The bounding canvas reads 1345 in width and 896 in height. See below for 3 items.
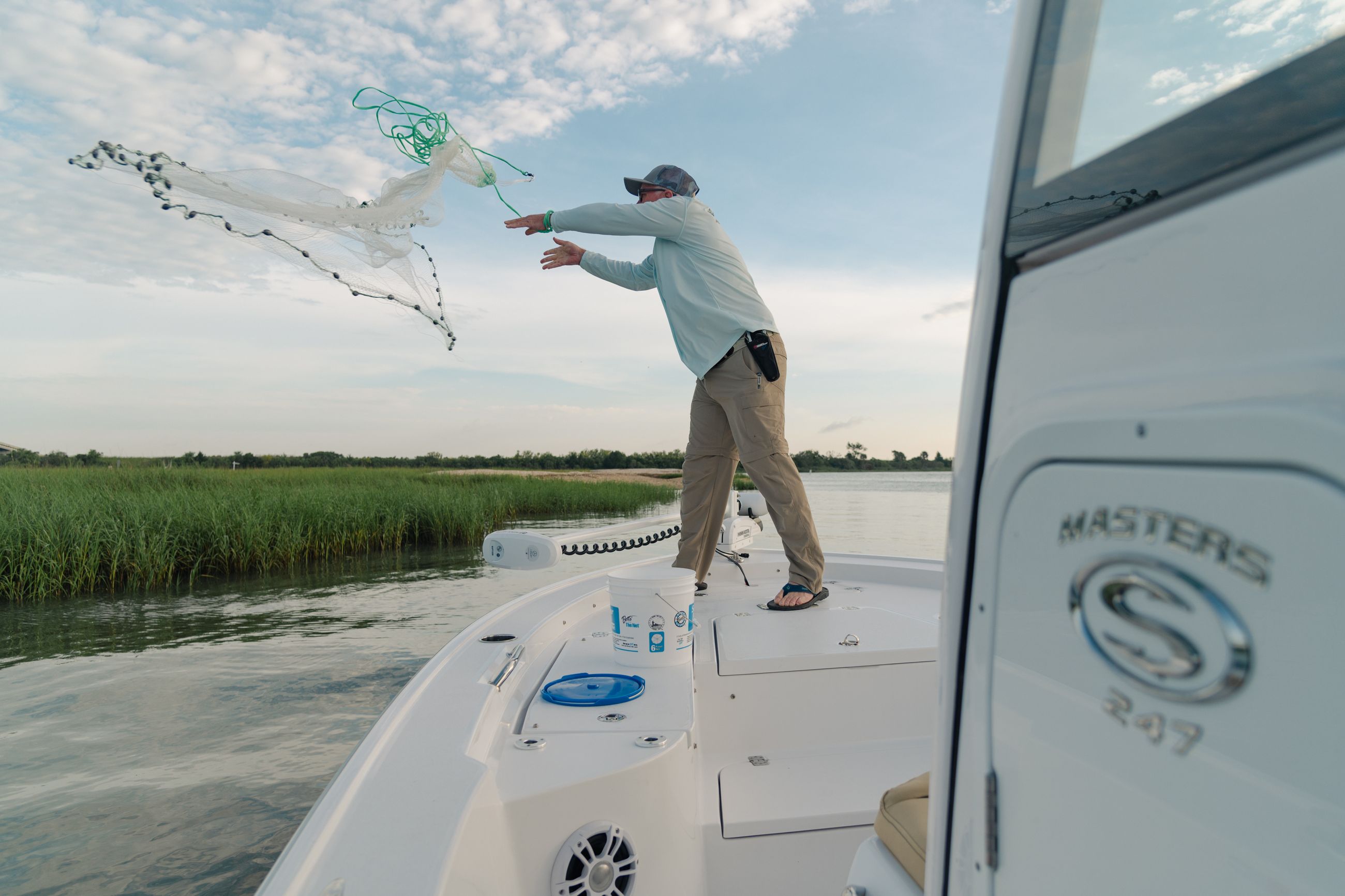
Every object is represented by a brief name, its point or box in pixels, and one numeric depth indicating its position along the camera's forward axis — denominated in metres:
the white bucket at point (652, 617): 1.72
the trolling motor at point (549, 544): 2.14
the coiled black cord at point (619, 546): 2.33
